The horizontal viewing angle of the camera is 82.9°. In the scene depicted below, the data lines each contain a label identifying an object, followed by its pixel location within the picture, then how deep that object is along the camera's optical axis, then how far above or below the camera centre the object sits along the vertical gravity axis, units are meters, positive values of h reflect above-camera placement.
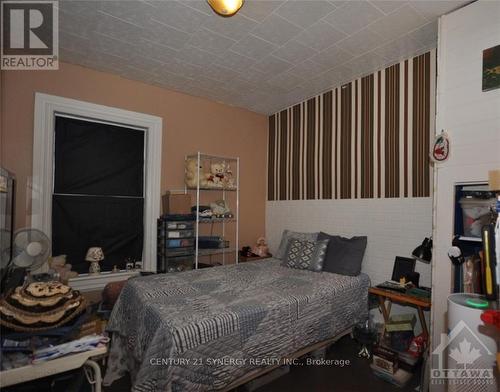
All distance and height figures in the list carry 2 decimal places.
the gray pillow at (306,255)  2.94 -0.59
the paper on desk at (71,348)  1.03 -0.58
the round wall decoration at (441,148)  2.00 +0.39
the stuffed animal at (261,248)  3.86 -0.69
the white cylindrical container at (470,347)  1.42 -0.75
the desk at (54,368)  0.97 -0.63
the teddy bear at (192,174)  3.38 +0.29
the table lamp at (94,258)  2.90 -0.63
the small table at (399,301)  2.20 -0.82
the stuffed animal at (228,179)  3.67 +0.26
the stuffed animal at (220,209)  3.48 -0.13
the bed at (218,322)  1.58 -0.83
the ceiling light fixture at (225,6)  1.51 +1.05
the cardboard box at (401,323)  2.41 -1.06
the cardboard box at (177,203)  3.24 -0.06
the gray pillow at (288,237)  3.38 -0.46
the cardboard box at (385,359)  2.16 -1.23
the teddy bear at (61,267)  2.43 -0.64
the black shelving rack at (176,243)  3.16 -0.51
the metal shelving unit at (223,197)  3.32 +0.02
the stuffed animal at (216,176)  3.49 +0.29
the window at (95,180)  2.69 +0.17
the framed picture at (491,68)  1.77 +0.85
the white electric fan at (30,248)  1.99 -0.37
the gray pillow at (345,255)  2.81 -0.57
